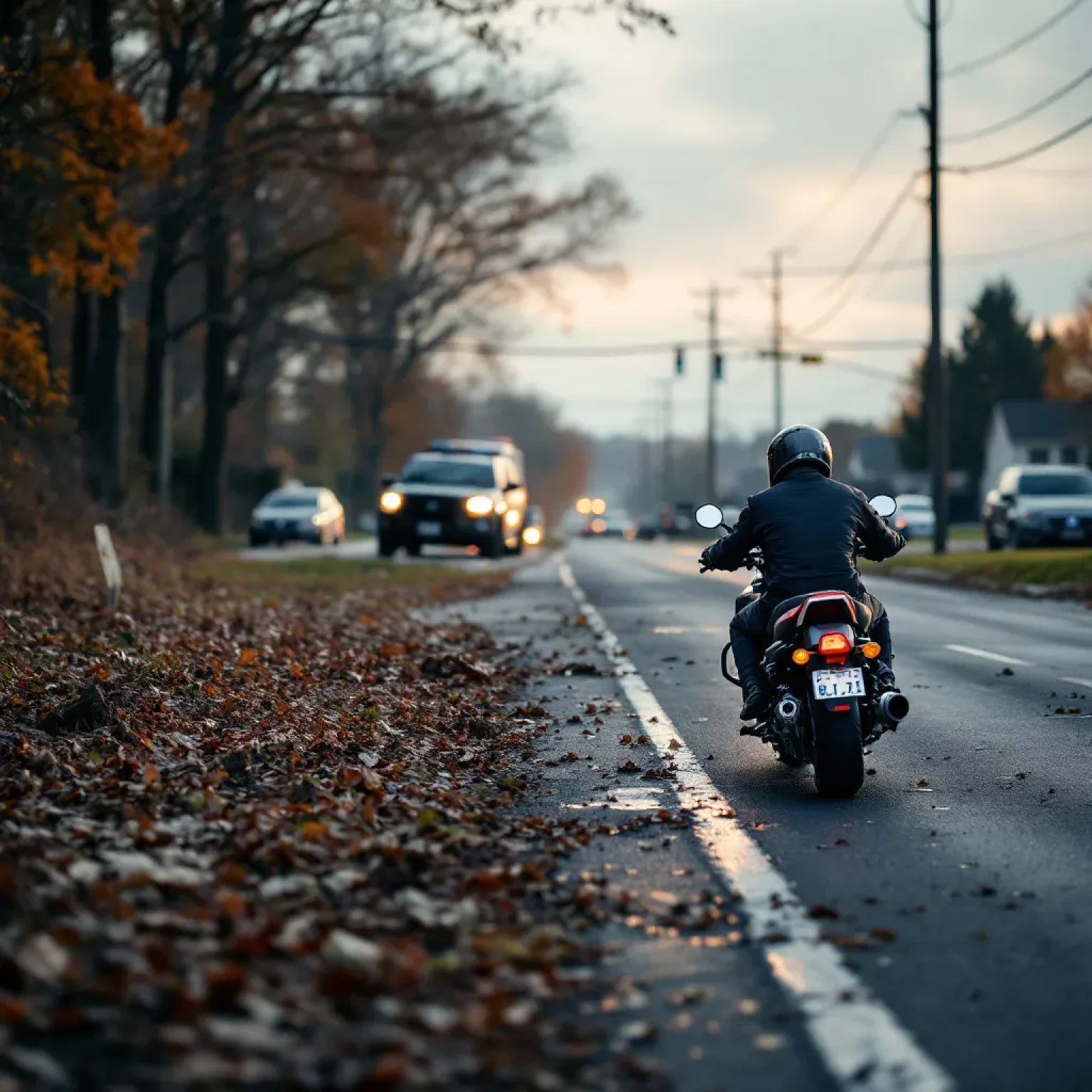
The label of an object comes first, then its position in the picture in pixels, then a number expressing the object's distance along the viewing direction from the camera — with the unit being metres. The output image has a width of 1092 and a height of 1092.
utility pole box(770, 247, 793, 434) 72.00
